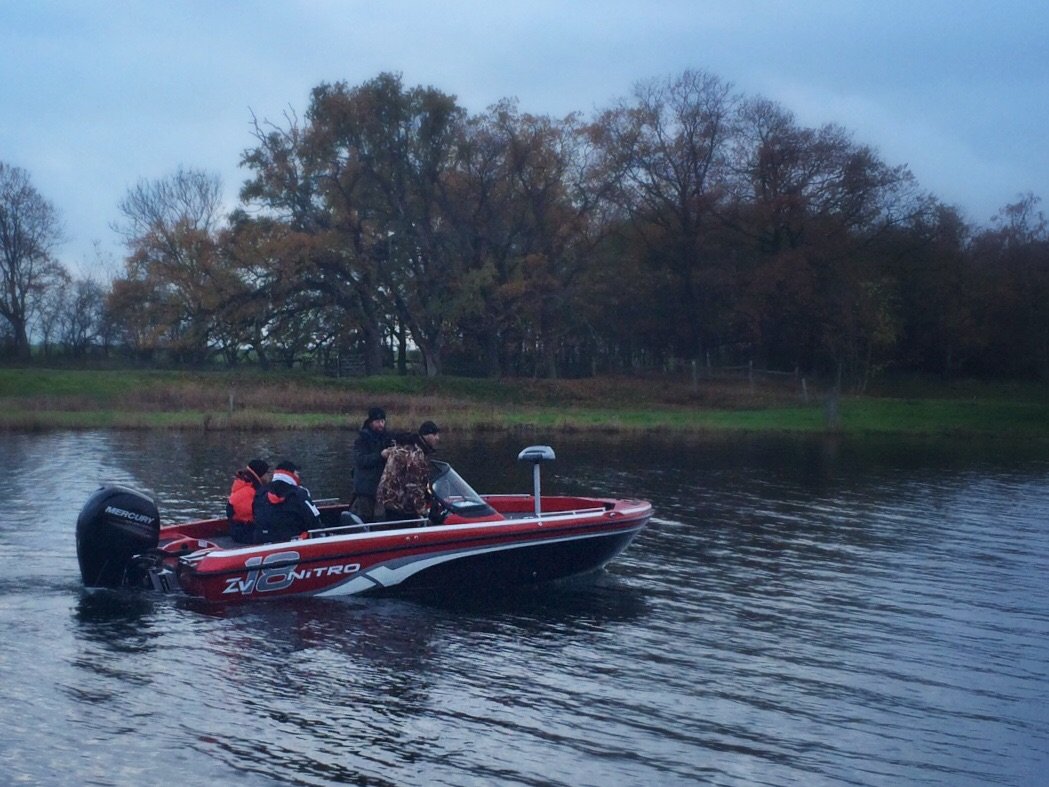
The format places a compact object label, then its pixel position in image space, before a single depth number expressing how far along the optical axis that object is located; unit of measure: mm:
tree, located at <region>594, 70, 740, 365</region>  53344
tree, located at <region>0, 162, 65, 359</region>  63469
